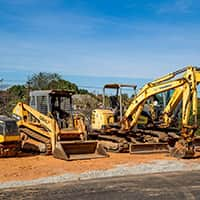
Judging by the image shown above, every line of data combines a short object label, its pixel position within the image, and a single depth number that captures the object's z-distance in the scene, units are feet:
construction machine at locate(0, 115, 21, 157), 47.39
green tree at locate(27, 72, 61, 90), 117.08
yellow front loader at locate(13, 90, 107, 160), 49.55
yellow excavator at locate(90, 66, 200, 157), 49.19
